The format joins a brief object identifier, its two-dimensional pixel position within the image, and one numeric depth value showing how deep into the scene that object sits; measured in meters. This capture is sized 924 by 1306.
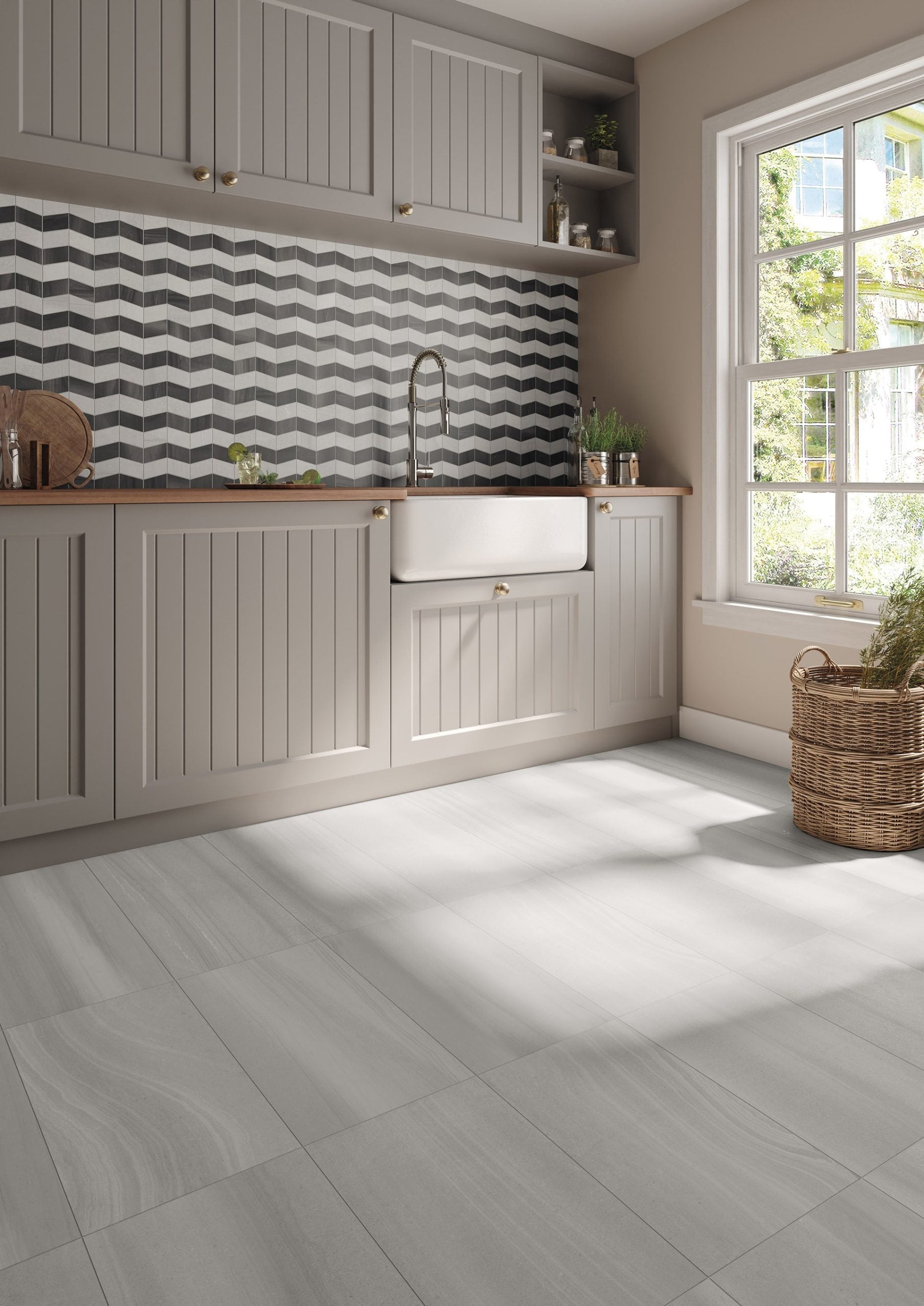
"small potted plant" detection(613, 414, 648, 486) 3.74
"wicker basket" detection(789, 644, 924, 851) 2.60
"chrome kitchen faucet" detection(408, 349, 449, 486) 3.46
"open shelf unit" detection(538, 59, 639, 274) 3.69
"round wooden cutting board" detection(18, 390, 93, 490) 2.82
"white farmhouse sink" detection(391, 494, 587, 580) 3.02
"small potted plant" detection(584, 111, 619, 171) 3.78
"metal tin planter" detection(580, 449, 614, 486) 3.69
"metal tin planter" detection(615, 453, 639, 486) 3.74
